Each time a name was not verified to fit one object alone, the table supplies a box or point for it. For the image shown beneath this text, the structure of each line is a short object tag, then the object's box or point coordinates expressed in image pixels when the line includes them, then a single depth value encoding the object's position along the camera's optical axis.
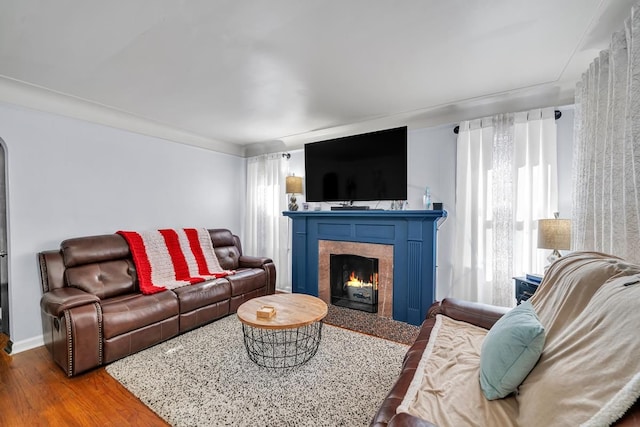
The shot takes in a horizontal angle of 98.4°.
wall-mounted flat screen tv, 3.24
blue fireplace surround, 2.96
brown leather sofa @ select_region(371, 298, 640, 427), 0.88
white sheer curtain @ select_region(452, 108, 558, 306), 2.73
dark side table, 2.37
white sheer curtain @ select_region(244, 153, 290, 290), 4.52
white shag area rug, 1.70
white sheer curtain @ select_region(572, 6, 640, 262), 1.44
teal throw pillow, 1.07
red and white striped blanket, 3.05
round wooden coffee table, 2.07
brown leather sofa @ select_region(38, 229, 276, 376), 2.12
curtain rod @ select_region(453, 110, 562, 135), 2.68
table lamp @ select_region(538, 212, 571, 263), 2.28
